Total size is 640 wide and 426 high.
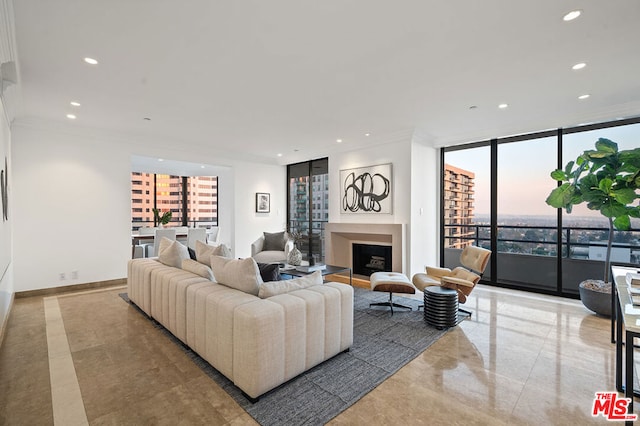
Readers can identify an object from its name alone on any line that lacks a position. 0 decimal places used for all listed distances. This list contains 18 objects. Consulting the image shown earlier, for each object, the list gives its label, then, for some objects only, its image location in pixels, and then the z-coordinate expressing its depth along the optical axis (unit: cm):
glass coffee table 424
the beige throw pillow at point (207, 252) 330
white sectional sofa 206
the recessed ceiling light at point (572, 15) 216
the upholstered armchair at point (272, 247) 629
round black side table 340
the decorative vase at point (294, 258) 476
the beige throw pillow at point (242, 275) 250
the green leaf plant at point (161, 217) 812
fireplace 535
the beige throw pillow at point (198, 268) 306
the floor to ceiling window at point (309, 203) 736
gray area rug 198
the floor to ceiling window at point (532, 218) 451
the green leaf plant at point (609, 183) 356
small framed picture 773
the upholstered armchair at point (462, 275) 364
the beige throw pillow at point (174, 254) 368
